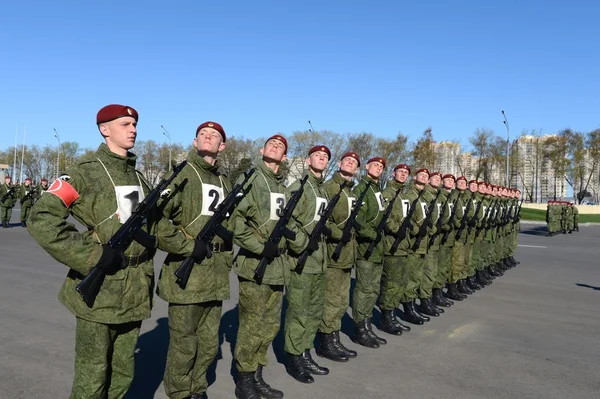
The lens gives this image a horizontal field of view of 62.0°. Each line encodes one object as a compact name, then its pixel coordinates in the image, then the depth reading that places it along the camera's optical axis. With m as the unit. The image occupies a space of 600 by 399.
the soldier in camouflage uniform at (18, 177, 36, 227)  19.70
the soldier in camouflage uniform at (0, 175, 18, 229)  18.94
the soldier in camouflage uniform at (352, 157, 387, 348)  5.65
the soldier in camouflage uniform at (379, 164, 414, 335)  6.19
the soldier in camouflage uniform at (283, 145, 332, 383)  4.56
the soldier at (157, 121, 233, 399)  3.50
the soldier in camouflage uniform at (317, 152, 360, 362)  5.19
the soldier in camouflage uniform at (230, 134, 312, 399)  3.99
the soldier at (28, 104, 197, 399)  2.66
